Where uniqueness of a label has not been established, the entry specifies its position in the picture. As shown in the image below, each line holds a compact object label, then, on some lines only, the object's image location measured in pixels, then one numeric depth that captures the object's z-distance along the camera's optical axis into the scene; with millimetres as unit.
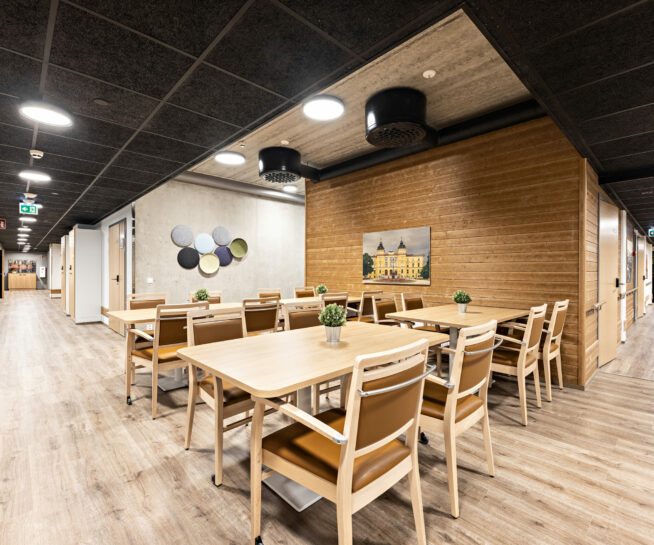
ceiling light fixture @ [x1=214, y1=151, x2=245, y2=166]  5707
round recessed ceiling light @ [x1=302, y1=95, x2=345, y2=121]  3768
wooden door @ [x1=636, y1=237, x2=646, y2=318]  9876
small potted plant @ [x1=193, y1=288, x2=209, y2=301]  4141
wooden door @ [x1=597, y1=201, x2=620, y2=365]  4445
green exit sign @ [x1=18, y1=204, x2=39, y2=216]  6736
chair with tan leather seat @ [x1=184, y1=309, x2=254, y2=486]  2014
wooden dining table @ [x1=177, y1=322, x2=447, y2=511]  1447
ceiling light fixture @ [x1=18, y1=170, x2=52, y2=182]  4793
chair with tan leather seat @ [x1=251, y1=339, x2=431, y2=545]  1207
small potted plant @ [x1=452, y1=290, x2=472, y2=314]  3639
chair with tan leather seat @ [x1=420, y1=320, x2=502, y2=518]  1720
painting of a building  5219
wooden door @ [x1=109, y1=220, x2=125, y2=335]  7094
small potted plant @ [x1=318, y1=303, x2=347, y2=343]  2145
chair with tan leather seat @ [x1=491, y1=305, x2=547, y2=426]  2848
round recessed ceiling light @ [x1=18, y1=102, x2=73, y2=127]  2789
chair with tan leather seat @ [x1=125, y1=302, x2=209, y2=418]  2967
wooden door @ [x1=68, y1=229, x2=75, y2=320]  8841
